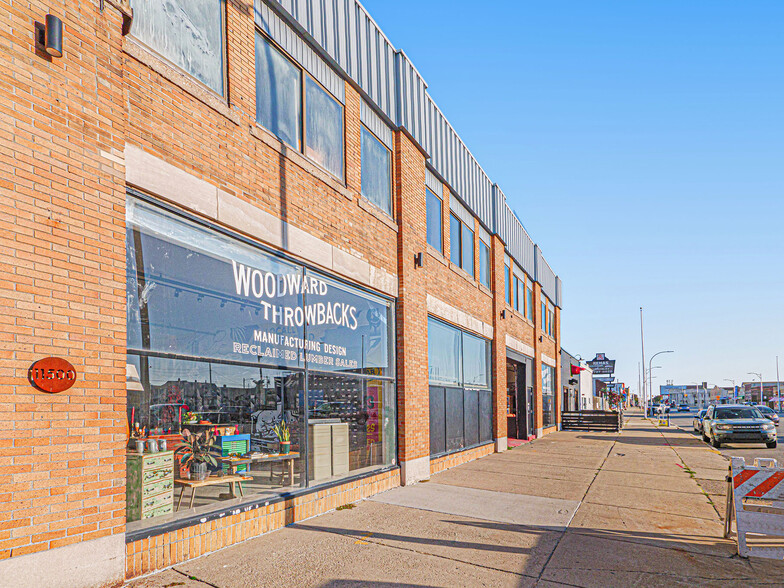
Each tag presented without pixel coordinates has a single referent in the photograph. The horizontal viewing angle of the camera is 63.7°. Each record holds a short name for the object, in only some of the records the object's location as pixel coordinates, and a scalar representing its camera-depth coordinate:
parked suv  23.12
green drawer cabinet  6.54
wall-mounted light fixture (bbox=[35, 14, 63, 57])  5.59
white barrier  7.23
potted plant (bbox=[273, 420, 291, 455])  8.76
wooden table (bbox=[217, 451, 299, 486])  7.90
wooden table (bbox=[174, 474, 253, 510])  7.18
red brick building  5.42
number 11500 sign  5.29
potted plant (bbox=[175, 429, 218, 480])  7.25
